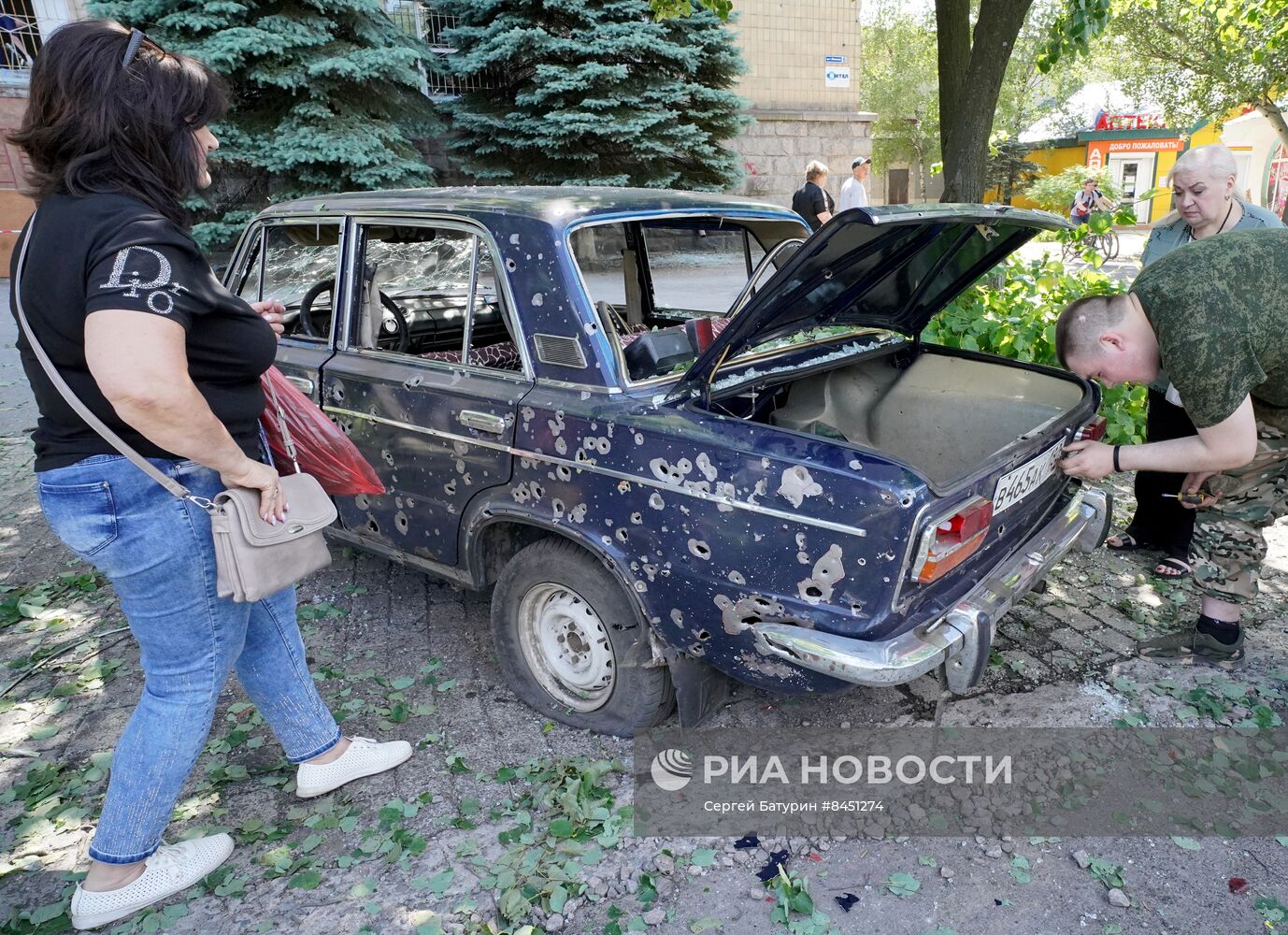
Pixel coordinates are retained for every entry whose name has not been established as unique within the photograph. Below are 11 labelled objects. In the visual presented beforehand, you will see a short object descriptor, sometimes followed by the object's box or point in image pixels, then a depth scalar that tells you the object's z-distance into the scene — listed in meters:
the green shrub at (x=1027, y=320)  5.20
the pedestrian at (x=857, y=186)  11.46
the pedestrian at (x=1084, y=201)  14.44
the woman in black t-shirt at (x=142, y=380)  1.75
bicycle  5.93
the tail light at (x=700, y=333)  2.79
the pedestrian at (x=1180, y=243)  3.87
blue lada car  2.30
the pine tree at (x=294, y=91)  10.19
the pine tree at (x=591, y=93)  12.04
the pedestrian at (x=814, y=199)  9.36
